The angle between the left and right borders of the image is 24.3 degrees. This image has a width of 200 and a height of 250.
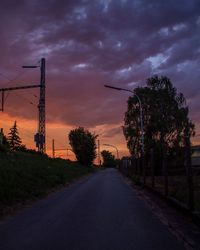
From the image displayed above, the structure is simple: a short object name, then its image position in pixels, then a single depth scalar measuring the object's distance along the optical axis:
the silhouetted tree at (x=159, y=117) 59.59
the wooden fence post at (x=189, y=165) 11.80
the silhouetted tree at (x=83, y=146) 114.75
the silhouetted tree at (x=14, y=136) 118.61
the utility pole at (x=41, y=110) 58.75
